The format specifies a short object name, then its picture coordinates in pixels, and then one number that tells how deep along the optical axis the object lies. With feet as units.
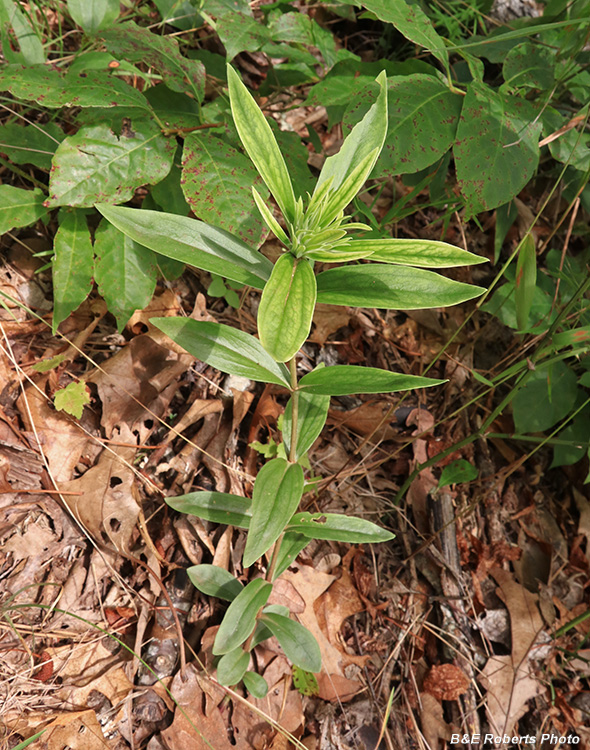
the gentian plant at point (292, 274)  1.09
